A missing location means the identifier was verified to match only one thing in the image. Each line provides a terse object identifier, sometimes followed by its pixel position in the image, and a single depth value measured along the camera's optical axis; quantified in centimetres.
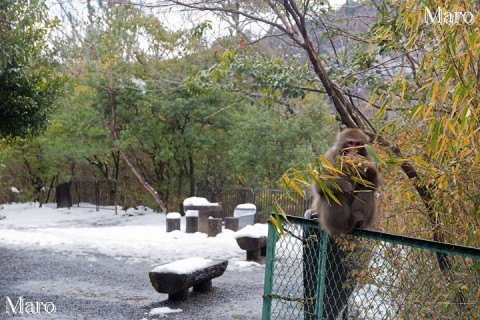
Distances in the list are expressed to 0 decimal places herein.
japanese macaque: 415
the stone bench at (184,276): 746
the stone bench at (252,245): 1097
